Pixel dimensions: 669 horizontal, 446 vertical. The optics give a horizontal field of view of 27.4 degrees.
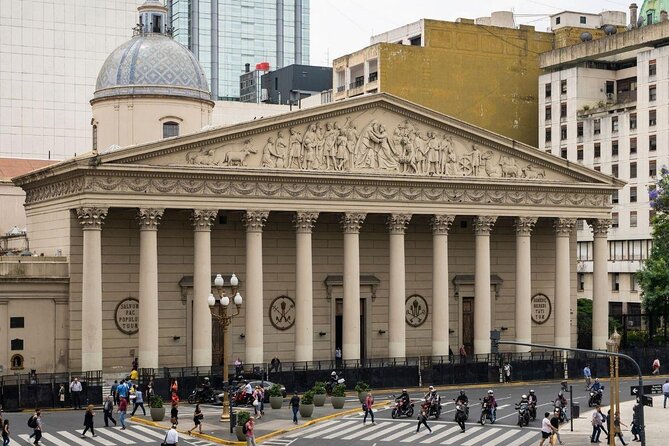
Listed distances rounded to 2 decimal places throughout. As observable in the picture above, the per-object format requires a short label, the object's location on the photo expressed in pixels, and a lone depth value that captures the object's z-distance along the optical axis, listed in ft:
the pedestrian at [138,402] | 206.59
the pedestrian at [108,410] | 194.59
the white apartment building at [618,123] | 360.28
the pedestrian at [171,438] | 160.15
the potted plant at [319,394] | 213.66
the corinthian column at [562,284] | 276.62
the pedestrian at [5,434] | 167.84
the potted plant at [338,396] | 211.41
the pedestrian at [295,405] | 192.85
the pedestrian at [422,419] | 188.14
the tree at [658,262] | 302.66
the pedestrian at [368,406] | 194.80
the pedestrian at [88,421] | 181.27
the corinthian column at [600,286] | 280.92
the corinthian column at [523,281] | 272.51
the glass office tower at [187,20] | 646.74
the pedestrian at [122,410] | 191.93
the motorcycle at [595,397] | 216.37
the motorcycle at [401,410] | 203.62
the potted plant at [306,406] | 199.52
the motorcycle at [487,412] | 196.95
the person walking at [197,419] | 184.55
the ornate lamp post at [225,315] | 183.48
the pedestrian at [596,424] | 178.70
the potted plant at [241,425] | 174.81
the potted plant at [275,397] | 212.02
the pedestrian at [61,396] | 215.10
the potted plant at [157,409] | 196.34
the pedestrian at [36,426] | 171.63
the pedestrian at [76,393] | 214.90
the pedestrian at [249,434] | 166.91
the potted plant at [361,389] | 215.31
